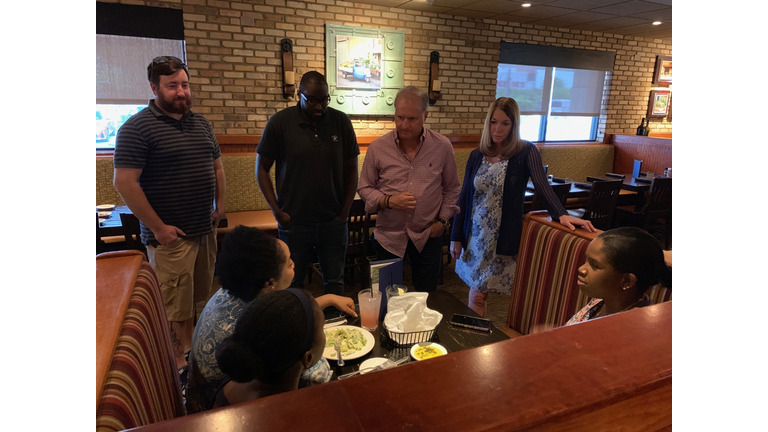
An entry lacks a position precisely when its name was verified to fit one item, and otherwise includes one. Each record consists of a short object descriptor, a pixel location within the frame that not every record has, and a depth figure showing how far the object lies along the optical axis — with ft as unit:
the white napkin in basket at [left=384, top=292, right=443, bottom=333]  5.19
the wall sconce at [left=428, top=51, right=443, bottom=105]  16.96
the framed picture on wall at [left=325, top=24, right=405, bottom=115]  15.21
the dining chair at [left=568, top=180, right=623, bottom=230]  13.17
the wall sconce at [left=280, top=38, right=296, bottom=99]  14.34
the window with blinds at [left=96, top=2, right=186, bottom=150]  12.53
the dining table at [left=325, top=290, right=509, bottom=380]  4.74
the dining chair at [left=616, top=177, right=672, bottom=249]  14.93
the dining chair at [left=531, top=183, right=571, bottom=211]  13.07
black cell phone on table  5.41
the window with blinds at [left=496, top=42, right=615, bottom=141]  19.40
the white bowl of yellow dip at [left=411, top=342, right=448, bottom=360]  4.75
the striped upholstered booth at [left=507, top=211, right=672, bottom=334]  6.27
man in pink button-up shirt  7.88
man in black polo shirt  8.13
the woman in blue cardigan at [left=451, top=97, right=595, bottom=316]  7.39
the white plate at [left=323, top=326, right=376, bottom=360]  4.76
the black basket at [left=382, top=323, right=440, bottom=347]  5.08
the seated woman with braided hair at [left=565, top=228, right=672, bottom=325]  4.63
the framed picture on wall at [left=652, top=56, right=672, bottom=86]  22.50
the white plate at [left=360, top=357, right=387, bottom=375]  4.57
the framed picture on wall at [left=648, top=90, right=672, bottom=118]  22.85
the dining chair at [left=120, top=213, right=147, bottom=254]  8.63
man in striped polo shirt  6.88
